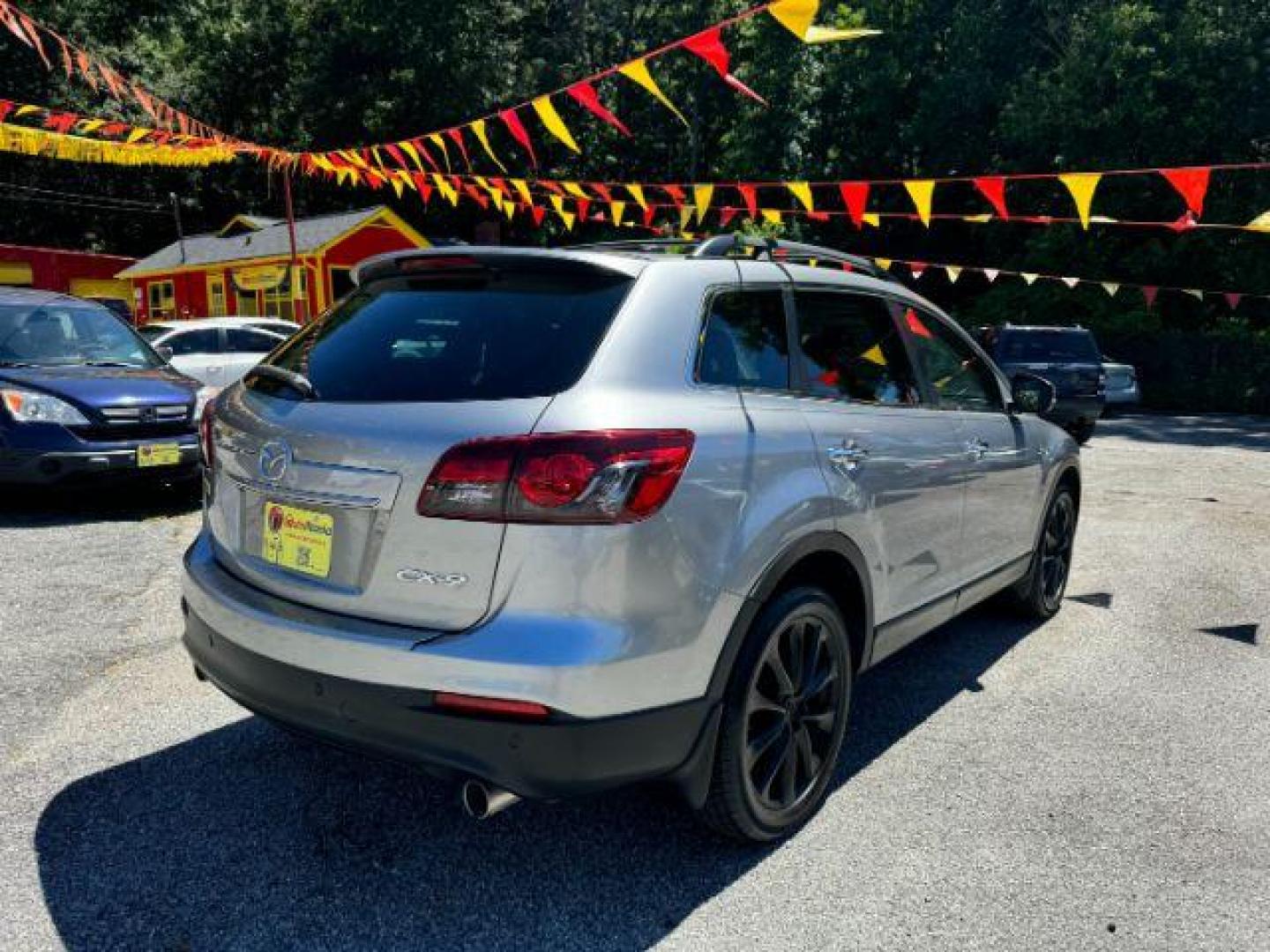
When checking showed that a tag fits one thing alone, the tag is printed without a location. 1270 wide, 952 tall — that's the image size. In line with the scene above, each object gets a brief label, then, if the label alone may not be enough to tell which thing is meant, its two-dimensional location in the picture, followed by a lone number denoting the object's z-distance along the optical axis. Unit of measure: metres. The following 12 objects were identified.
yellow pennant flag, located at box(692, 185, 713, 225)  10.51
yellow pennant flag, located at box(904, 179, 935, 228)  8.62
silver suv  2.23
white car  12.03
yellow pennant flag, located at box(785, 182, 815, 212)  9.49
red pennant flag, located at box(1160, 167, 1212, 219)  7.52
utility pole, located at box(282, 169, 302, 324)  21.38
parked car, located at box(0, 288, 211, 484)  6.54
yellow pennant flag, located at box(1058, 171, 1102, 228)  8.02
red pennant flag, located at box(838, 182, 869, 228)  9.28
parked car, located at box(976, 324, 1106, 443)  13.38
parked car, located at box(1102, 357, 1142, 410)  18.67
